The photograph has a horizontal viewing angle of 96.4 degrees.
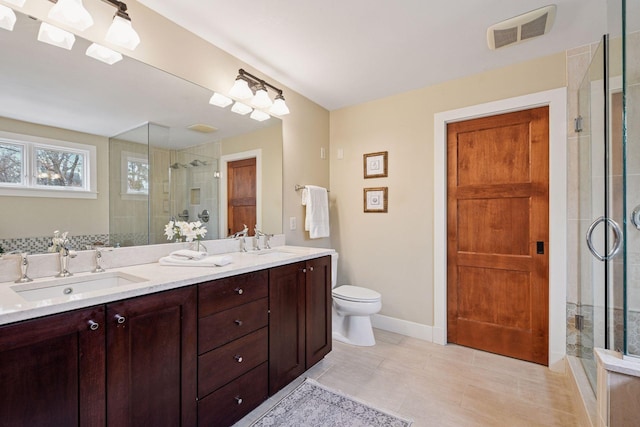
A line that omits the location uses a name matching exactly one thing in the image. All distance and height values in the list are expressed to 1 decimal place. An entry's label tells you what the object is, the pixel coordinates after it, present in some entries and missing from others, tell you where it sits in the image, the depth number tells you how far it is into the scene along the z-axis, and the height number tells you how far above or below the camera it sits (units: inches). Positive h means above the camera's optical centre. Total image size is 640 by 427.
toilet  97.0 -34.3
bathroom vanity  35.2 -21.5
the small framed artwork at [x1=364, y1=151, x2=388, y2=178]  112.5 +19.0
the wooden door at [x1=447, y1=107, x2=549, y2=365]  86.4 -7.0
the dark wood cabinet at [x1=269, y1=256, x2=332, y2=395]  68.3 -28.0
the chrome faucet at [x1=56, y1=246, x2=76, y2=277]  51.4 -8.8
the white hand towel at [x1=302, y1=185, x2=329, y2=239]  107.6 +0.6
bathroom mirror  49.6 +18.5
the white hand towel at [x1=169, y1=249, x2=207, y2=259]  64.1 -9.3
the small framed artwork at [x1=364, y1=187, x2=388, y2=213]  112.7 +5.3
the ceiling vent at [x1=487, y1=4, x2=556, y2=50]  65.1 +44.8
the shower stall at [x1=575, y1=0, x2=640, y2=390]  52.5 +4.6
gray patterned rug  61.2 -45.0
